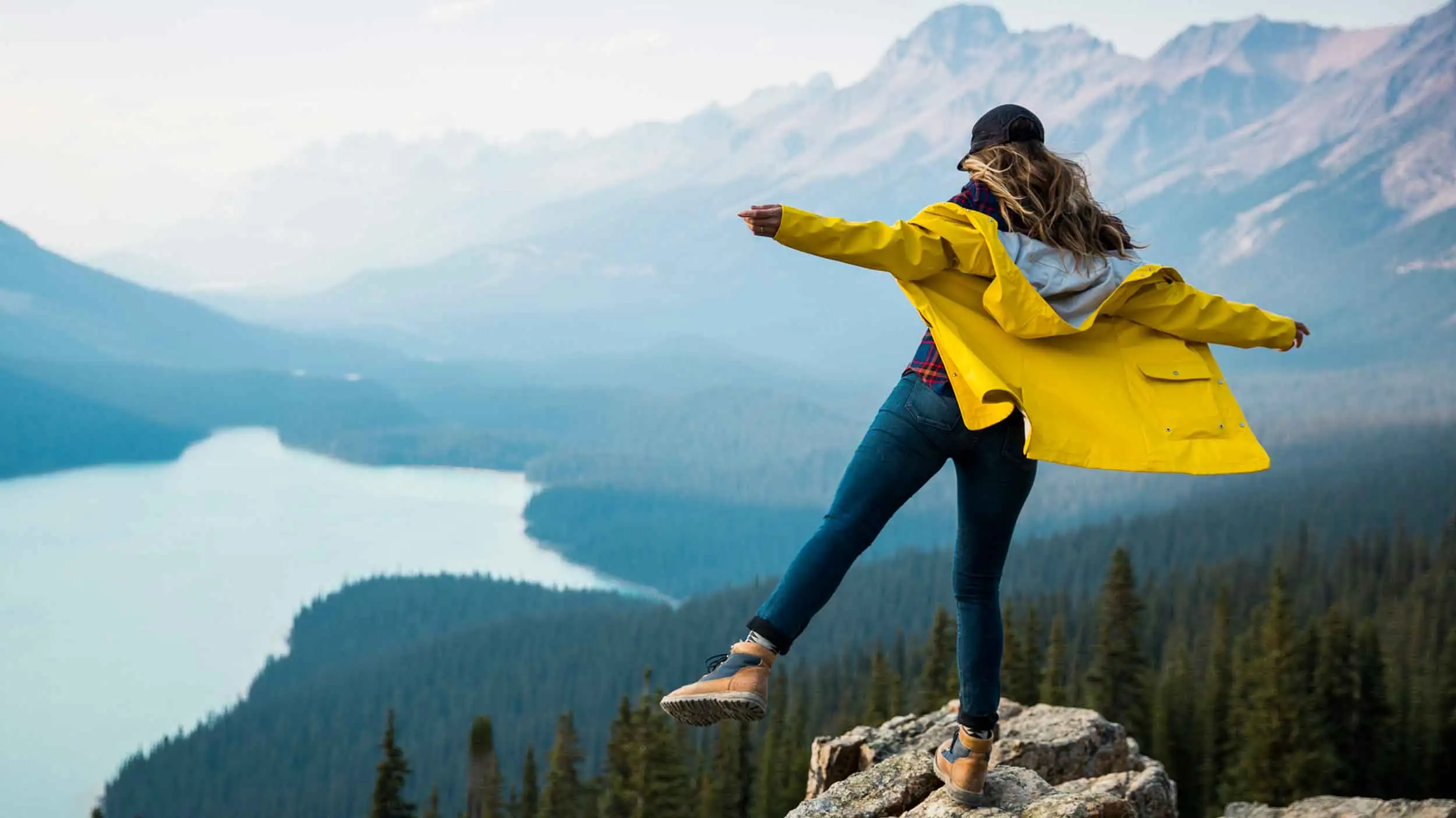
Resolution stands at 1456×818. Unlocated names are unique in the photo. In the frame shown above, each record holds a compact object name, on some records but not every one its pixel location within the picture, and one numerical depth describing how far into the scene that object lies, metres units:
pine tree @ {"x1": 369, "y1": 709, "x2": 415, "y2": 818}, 32.94
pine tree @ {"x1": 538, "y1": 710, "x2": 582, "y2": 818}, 40.00
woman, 5.29
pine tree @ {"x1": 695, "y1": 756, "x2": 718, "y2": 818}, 40.69
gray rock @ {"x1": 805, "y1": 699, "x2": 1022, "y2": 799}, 10.30
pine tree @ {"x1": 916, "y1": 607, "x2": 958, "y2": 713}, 39.91
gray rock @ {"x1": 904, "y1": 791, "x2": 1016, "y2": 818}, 6.72
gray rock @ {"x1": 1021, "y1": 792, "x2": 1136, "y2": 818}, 6.68
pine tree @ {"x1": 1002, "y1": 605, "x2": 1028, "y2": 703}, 36.91
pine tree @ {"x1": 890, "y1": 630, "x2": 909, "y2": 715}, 68.12
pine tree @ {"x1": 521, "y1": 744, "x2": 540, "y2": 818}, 46.06
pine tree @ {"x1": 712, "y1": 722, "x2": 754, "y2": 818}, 42.25
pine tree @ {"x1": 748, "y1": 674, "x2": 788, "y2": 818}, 38.75
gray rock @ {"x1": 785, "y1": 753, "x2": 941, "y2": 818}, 7.32
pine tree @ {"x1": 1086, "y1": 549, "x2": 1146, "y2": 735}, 39.78
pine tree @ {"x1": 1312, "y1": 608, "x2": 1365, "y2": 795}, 38.47
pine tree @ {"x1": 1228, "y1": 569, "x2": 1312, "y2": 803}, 35.78
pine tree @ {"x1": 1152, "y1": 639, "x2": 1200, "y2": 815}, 40.03
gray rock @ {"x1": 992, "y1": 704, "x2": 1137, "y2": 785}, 10.53
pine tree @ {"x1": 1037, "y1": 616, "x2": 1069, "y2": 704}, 38.69
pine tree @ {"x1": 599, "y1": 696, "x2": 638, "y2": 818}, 34.19
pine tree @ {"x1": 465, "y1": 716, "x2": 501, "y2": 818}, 33.81
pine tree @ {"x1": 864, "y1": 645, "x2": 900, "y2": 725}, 40.91
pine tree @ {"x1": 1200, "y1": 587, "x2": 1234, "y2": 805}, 40.91
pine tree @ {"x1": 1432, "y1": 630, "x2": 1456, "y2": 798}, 39.66
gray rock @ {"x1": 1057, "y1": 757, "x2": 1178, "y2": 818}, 9.19
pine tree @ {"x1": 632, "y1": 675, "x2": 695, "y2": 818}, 32.38
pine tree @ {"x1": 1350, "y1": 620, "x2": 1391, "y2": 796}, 40.12
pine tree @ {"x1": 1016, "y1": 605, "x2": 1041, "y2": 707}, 37.19
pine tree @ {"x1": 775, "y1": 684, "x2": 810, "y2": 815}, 37.62
